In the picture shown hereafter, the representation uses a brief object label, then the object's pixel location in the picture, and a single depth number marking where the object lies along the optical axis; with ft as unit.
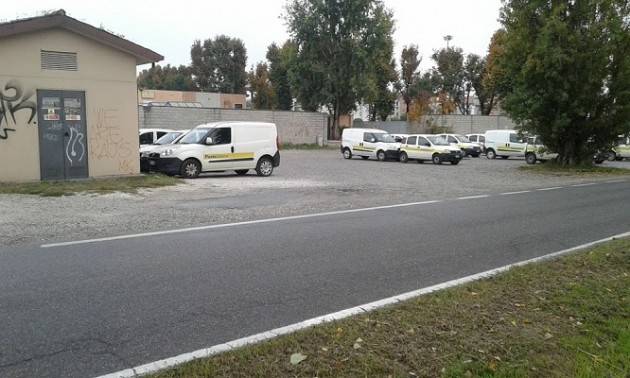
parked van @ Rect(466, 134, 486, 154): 123.54
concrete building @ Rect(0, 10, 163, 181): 48.32
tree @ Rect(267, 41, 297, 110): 225.35
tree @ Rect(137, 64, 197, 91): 292.20
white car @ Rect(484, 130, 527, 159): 112.27
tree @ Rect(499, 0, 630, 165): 79.66
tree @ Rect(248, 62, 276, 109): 248.93
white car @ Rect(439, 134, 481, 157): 119.85
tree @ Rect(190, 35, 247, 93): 258.37
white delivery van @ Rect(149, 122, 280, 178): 59.98
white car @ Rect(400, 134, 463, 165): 95.91
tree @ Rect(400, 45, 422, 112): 221.87
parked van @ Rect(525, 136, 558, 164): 93.35
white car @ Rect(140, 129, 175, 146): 75.05
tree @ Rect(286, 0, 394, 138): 157.07
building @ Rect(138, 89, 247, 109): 228.63
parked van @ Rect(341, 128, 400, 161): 103.30
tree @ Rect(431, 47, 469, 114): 212.23
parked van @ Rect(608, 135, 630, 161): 116.82
